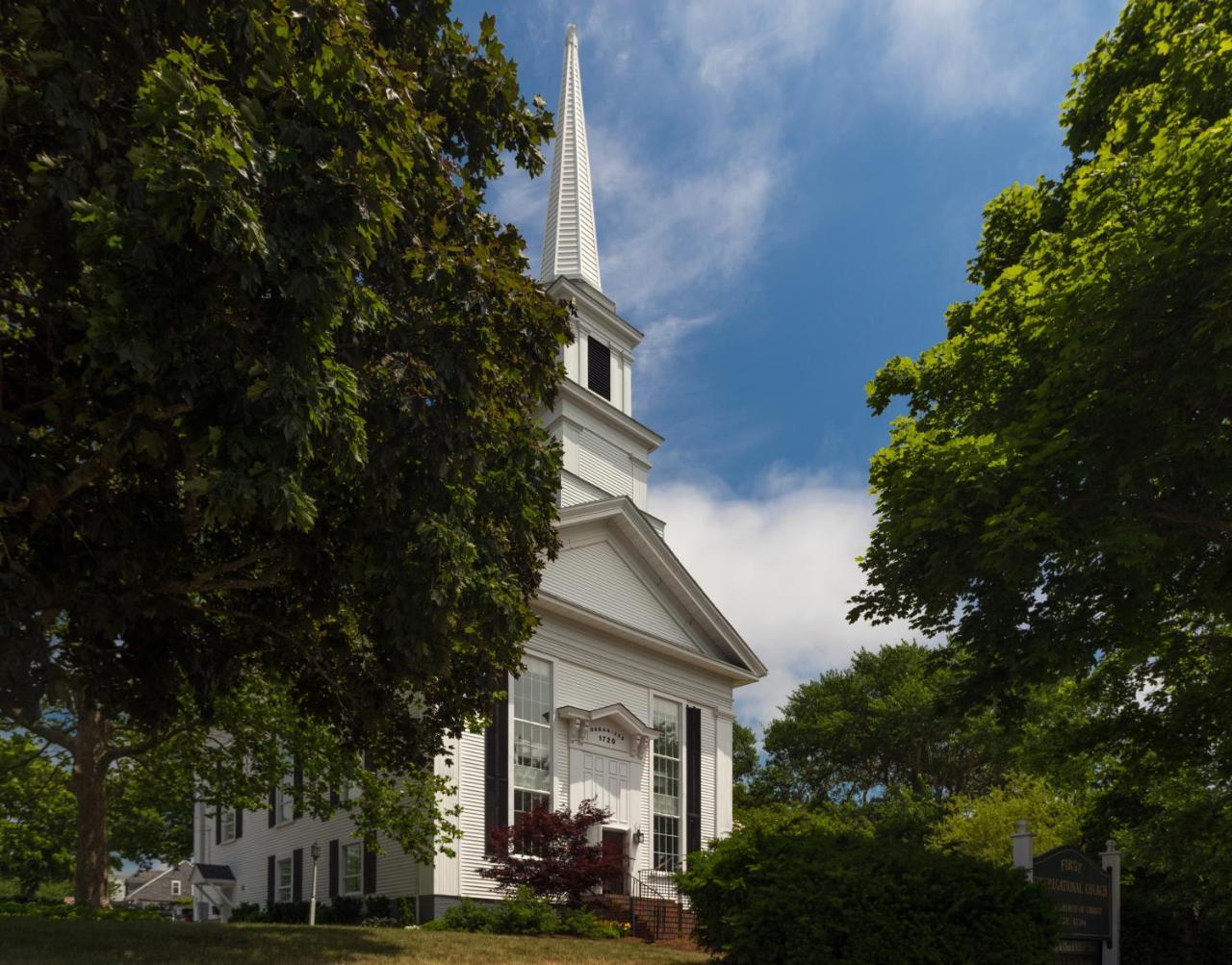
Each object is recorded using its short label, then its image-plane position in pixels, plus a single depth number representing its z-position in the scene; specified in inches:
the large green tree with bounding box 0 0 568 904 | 320.2
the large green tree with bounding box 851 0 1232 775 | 511.8
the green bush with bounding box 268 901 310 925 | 1129.4
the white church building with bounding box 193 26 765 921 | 1016.2
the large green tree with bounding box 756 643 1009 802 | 2166.6
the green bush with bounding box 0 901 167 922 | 761.0
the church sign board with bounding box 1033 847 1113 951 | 644.1
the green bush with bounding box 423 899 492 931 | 840.9
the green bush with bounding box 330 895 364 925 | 1006.4
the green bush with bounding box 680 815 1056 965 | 523.5
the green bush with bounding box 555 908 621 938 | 826.8
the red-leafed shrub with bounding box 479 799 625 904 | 892.6
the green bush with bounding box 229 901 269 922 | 1260.2
